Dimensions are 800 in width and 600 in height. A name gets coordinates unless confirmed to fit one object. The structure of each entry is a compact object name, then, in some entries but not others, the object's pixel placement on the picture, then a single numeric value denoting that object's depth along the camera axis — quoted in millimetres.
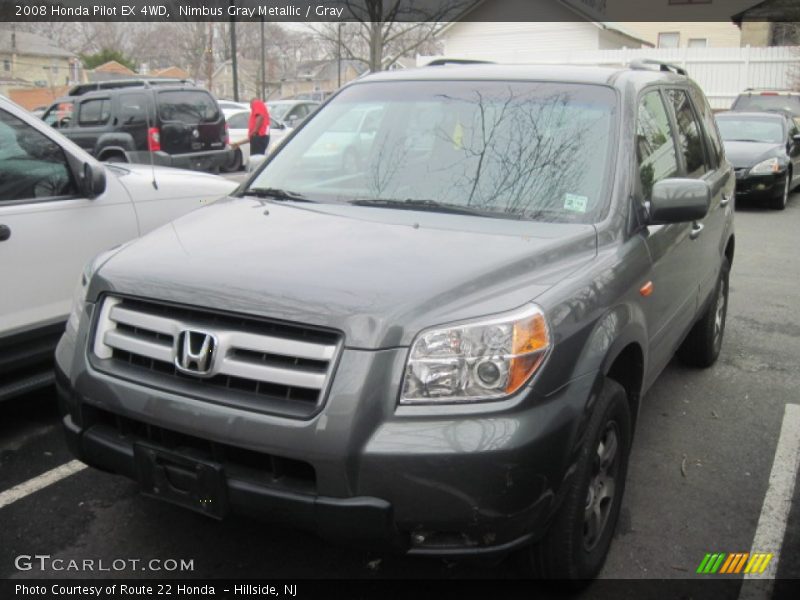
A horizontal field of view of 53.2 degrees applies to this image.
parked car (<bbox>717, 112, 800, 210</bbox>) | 12648
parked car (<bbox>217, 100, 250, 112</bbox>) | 23031
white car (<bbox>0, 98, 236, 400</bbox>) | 4012
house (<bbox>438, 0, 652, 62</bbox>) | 38438
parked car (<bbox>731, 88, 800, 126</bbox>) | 18156
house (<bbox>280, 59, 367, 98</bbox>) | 90625
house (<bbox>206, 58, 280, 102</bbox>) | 71562
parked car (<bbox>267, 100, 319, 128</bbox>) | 23039
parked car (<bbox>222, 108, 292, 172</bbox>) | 15362
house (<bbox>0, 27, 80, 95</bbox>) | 56250
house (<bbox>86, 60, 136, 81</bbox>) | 48481
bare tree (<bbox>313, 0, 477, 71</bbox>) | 25031
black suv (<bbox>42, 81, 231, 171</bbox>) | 13852
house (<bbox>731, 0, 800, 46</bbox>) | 32594
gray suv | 2346
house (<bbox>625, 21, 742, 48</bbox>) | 44625
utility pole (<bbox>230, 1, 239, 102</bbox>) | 25641
